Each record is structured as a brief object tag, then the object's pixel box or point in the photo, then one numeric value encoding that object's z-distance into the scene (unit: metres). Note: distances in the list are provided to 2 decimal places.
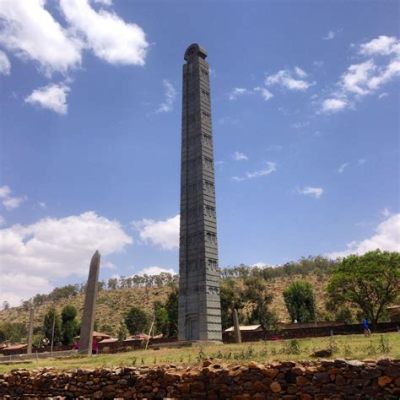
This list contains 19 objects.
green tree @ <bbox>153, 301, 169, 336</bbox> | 54.44
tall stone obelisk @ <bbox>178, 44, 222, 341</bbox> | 26.61
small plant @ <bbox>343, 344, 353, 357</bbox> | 10.09
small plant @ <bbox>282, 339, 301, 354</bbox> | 11.82
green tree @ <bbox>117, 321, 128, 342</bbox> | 56.94
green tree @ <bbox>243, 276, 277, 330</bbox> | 56.16
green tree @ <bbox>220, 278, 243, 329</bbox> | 48.53
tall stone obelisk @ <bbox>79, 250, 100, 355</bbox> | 21.64
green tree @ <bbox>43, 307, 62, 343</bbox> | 58.75
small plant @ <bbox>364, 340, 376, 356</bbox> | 9.80
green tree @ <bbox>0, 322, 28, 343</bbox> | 75.81
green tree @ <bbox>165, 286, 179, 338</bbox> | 50.84
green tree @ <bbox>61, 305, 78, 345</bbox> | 57.78
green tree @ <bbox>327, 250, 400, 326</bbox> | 40.44
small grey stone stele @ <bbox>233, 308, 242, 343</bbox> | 25.72
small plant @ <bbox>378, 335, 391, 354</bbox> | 10.08
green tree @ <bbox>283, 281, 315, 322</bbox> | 59.41
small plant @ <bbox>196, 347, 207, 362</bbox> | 12.07
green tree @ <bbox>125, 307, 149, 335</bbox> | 64.50
